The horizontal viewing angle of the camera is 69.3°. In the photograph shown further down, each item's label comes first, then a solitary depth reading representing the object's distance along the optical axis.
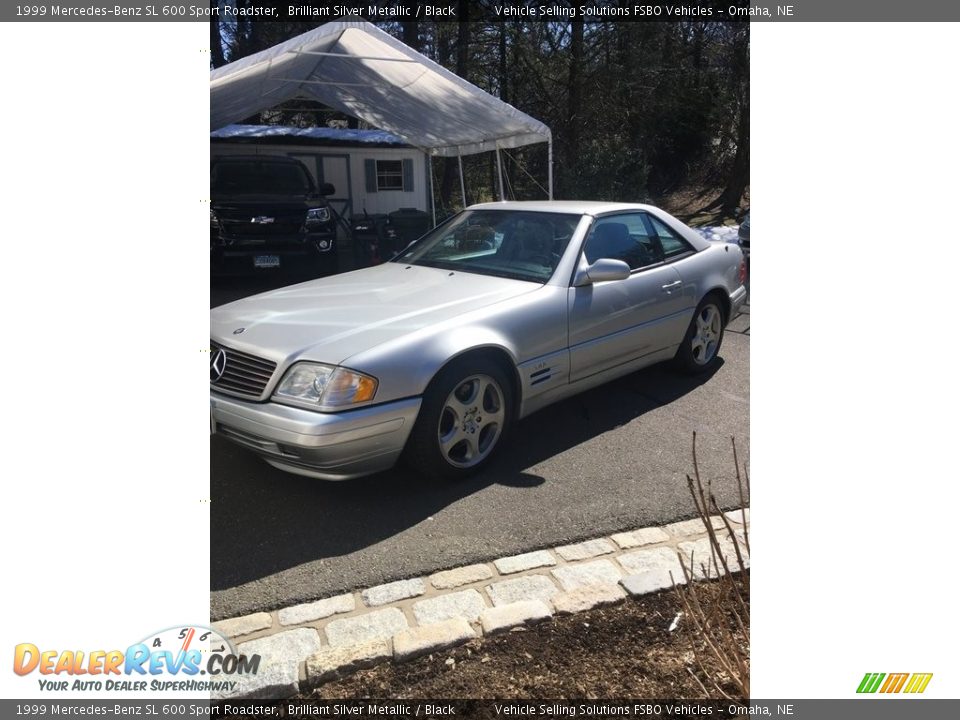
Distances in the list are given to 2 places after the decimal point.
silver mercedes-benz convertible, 3.27
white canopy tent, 6.83
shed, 15.80
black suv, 9.04
